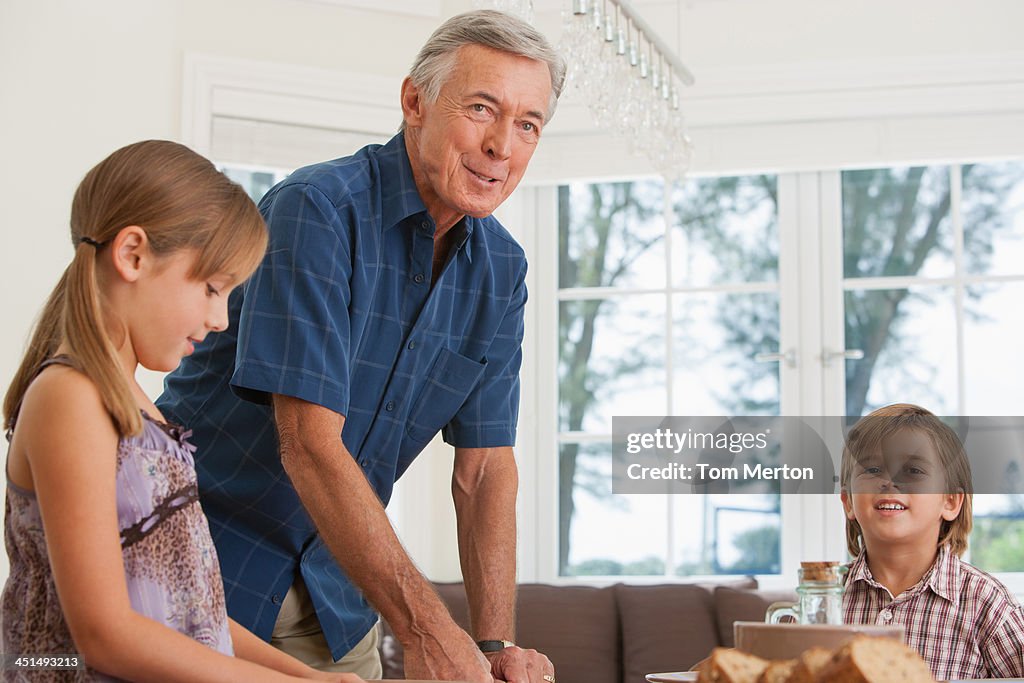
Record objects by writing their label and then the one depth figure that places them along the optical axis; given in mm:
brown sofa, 3631
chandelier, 2711
